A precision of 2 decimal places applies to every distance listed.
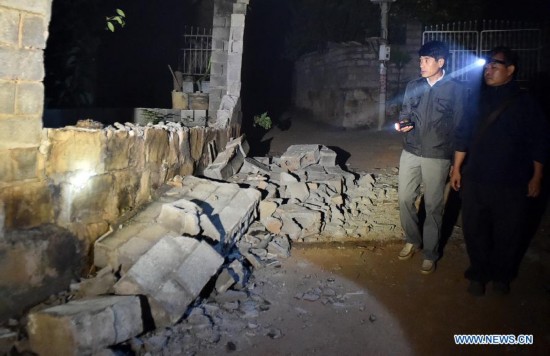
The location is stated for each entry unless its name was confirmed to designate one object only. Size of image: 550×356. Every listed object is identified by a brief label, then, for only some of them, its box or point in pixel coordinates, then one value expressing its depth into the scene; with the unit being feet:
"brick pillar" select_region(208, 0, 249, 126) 28.32
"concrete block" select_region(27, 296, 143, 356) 8.55
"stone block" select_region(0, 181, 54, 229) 10.68
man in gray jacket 11.82
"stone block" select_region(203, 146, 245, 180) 18.02
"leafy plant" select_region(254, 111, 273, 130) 37.45
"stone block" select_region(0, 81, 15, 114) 10.39
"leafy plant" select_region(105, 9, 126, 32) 20.23
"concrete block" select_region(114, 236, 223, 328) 9.97
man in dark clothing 10.60
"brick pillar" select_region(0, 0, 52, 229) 10.40
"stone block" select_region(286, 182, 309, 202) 17.25
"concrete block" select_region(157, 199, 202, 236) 12.34
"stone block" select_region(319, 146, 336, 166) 20.89
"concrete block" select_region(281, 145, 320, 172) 20.20
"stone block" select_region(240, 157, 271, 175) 19.35
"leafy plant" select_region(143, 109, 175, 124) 28.04
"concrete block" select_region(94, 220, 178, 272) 11.37
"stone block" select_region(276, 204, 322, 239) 15.40
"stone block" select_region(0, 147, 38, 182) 10.57
